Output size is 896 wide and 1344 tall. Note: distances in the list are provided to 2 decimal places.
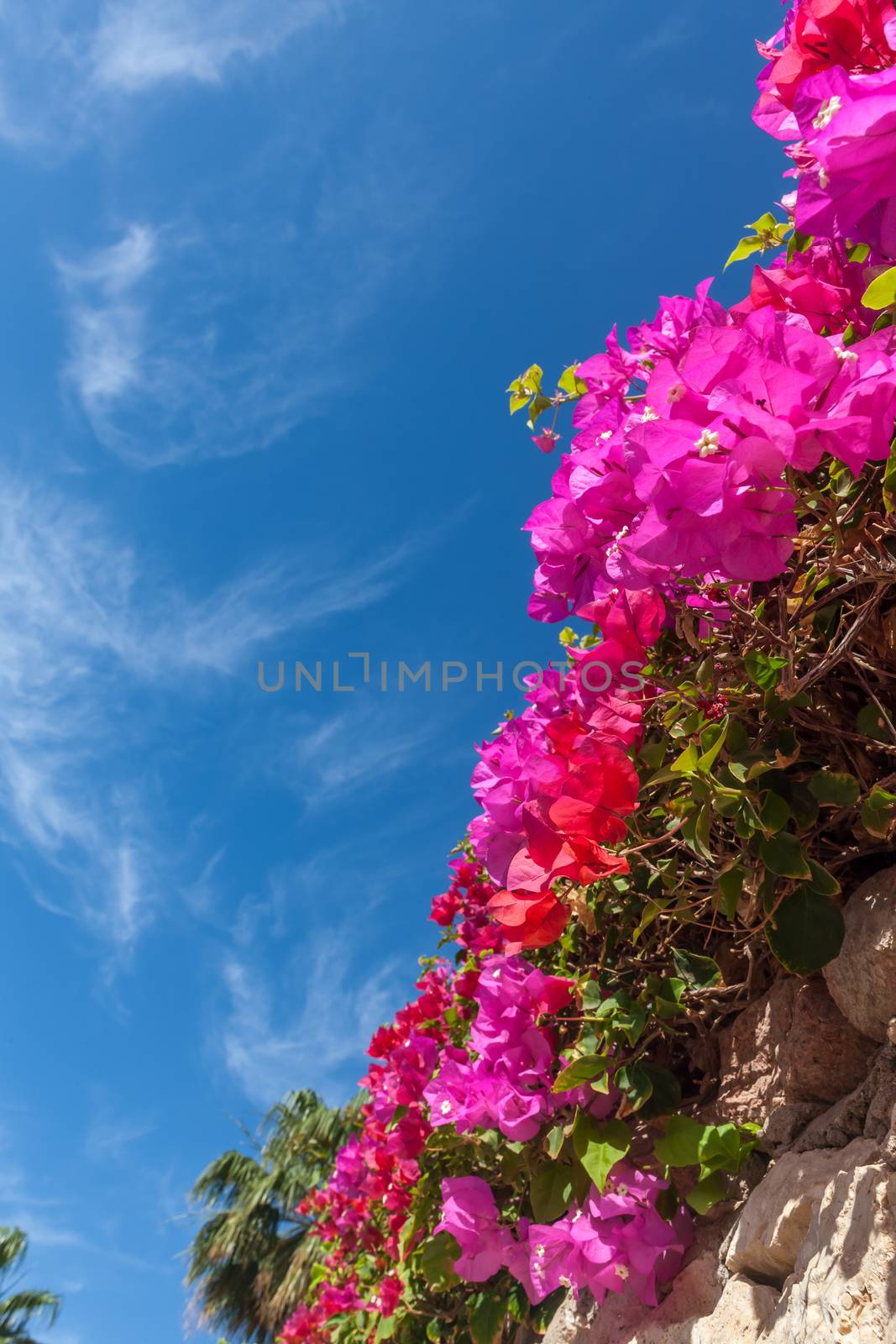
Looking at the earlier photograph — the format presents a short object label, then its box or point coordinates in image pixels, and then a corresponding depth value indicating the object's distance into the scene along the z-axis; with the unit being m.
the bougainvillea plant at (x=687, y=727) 0.86
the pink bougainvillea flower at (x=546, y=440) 1.60
